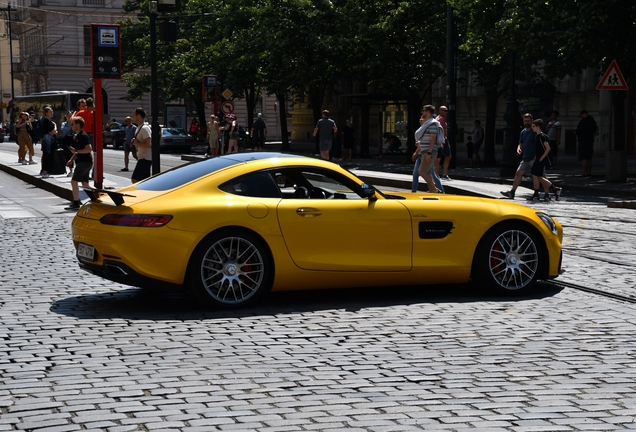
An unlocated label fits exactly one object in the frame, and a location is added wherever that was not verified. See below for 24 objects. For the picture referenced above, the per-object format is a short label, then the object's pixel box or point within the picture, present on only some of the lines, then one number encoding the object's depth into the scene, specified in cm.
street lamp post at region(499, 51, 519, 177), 2805
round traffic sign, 4518
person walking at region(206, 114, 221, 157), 3919
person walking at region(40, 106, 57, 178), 2597
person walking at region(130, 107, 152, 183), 1708
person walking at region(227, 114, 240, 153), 3825
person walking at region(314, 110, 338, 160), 3030
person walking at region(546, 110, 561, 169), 3036
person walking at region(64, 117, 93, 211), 1741
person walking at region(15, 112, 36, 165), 3284
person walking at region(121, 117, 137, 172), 3125
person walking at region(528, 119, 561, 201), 2028
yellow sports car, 815
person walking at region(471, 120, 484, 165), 3594
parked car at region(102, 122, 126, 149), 5912
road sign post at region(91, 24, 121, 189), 2006
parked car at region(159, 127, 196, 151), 5325
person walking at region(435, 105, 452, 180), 2425
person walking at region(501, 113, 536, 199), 2036
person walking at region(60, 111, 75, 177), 1815
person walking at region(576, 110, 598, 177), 2812
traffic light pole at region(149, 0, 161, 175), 2084
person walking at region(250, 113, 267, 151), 4716
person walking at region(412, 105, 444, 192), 1841
